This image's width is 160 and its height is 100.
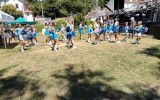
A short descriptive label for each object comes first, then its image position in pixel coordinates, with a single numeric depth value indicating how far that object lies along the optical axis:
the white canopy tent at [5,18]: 7.99
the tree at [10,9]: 30.69
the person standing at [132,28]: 10.54
